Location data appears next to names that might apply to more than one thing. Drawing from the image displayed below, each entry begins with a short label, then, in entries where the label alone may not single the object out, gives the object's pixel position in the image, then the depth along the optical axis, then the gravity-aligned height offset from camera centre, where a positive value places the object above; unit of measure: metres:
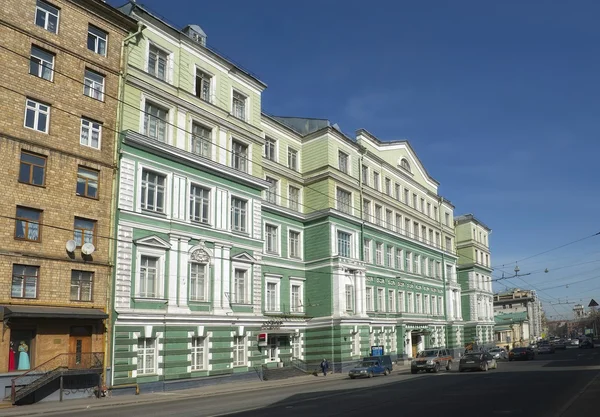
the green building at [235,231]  30.72 +5.60
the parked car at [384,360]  39.28 -3.56
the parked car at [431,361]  39.81 -3.65
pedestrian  41.44 -4.08
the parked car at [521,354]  58.12 -4.63
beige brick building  25.19 +6.62
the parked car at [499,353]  59.57 -4.71
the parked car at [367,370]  37.62 -4.02
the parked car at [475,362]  38.09 -3.54
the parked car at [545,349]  76.42 -5.41
